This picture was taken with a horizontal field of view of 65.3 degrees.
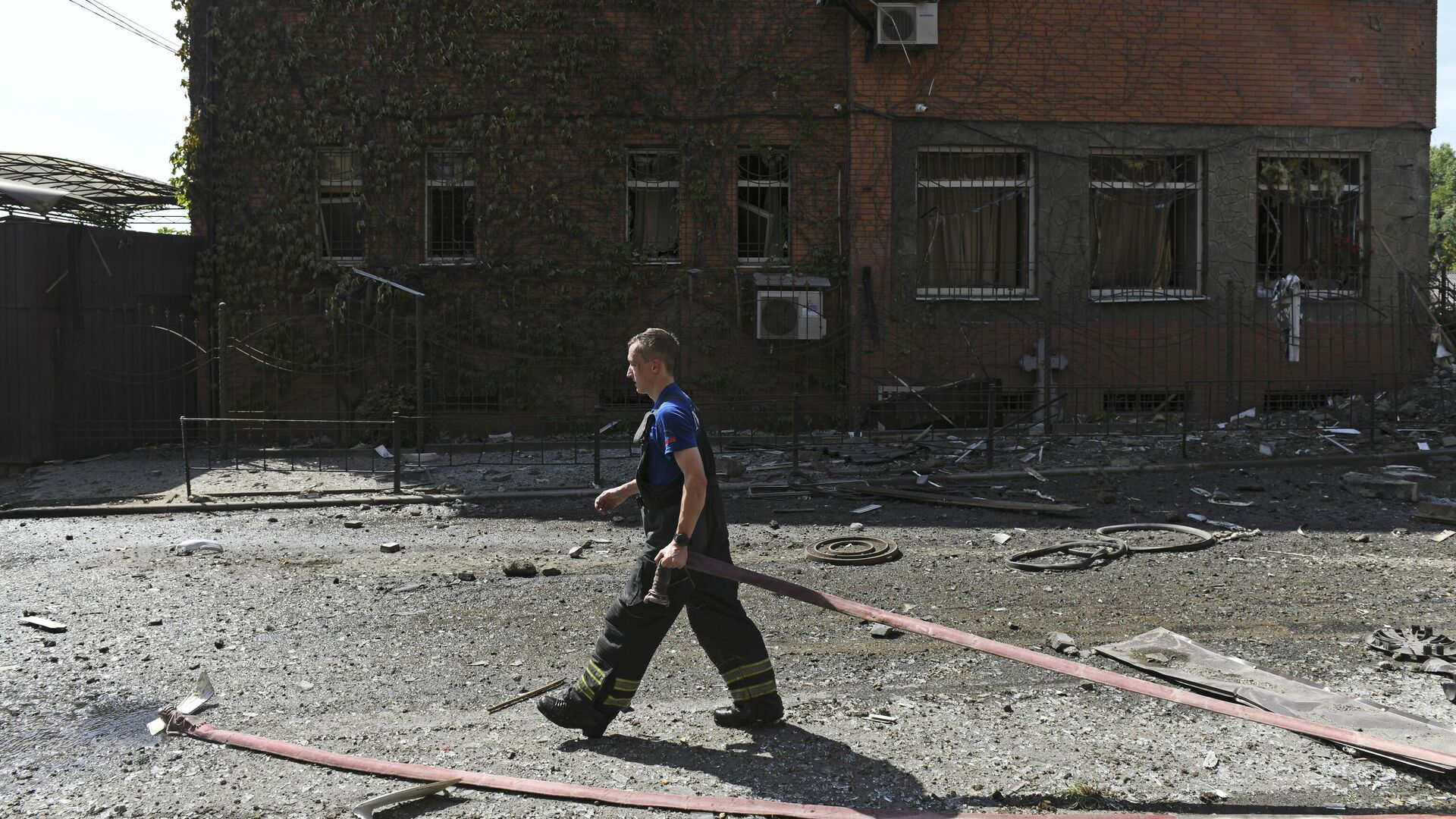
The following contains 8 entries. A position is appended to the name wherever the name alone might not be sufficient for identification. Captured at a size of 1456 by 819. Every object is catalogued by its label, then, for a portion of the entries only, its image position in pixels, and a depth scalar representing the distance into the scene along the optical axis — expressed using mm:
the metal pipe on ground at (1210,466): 11195
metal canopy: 14148
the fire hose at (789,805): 4117
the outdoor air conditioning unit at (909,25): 14883
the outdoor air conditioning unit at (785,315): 14914
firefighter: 4781
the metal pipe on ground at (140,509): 10500
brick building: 15141
